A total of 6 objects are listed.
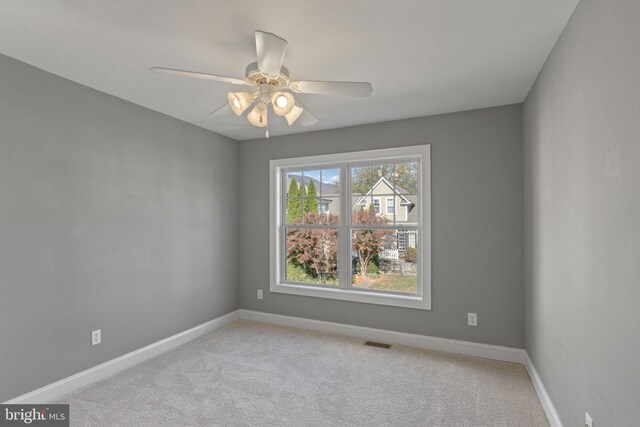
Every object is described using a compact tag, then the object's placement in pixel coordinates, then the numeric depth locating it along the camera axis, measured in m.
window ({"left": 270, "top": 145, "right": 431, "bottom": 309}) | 3.57
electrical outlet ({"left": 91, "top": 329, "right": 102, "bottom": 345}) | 2.73
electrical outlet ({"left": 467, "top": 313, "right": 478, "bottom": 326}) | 3.21
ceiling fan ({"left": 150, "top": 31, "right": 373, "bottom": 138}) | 1.72
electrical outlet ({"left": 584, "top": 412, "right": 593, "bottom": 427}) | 1.53
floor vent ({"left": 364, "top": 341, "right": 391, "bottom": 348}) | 3.45
